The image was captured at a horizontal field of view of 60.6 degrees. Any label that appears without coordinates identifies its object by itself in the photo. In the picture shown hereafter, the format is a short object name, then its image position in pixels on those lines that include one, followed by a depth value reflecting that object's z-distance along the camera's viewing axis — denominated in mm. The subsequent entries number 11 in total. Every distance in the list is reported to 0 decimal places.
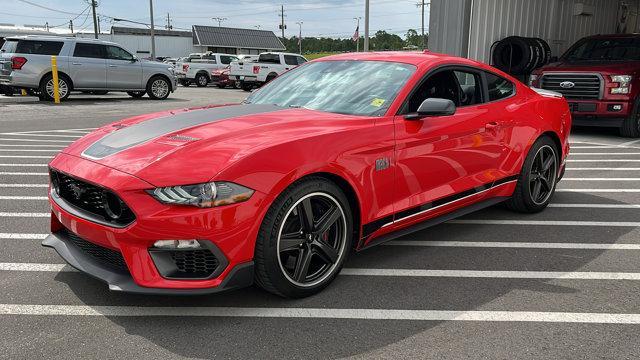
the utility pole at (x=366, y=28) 24959
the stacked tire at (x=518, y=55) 13609
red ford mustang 2846
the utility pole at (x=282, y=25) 91312
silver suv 16031
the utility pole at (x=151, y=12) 43619
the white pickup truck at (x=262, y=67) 25266
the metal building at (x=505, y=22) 13315
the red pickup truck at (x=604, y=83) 10281
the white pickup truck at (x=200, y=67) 29609
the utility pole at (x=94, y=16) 58719
